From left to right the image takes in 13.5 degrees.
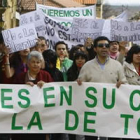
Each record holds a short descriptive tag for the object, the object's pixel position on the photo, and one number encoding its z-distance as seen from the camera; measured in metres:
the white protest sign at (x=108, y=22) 11.21
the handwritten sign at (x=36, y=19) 10.30
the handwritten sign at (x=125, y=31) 9.57
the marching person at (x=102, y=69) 7.32
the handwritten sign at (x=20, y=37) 8.52
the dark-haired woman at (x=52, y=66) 8.26
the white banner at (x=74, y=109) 7.24
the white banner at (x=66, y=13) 11.48
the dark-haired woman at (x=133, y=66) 7.68
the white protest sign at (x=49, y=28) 10.27
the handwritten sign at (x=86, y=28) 10.44
